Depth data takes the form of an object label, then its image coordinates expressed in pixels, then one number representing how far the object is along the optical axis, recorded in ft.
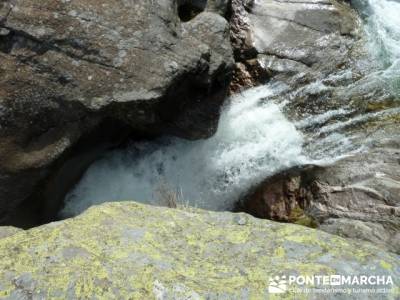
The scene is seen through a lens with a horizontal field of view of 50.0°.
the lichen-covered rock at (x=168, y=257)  11.35
